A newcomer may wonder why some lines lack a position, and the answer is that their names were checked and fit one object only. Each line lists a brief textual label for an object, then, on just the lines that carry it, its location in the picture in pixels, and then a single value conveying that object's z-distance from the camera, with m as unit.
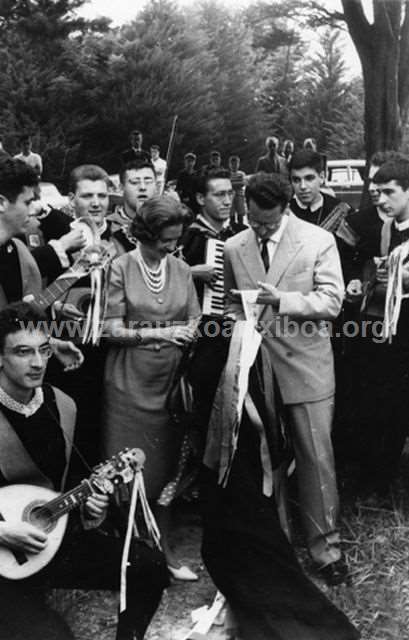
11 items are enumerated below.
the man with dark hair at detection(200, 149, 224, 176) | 4.96
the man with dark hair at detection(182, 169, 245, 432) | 4.62
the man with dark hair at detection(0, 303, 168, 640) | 3.10
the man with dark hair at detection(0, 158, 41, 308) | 3.80
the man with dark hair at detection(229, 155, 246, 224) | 8.19
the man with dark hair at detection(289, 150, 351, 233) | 5.09
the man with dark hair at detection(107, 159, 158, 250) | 4.67
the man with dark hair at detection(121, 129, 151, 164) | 5.04
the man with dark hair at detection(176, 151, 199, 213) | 7.27
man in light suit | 3.91
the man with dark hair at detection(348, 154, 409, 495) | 4.32
